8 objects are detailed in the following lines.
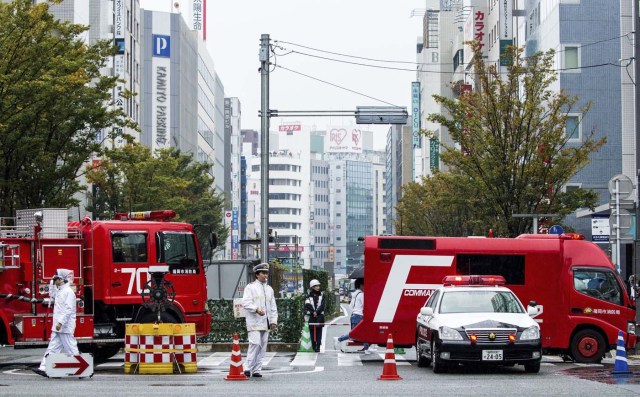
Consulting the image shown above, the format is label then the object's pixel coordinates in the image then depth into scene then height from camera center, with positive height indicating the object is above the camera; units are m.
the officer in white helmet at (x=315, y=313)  28.39 -2.16
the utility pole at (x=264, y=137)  32.59 +2.24
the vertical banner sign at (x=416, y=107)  135.38 +12.63
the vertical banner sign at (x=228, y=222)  118.79 -0.20
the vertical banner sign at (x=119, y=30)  82.62 +12.87
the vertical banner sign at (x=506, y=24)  72.06 +11.53
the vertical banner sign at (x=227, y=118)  151.60 +12.90
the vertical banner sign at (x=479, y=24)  85.25 +13.65
